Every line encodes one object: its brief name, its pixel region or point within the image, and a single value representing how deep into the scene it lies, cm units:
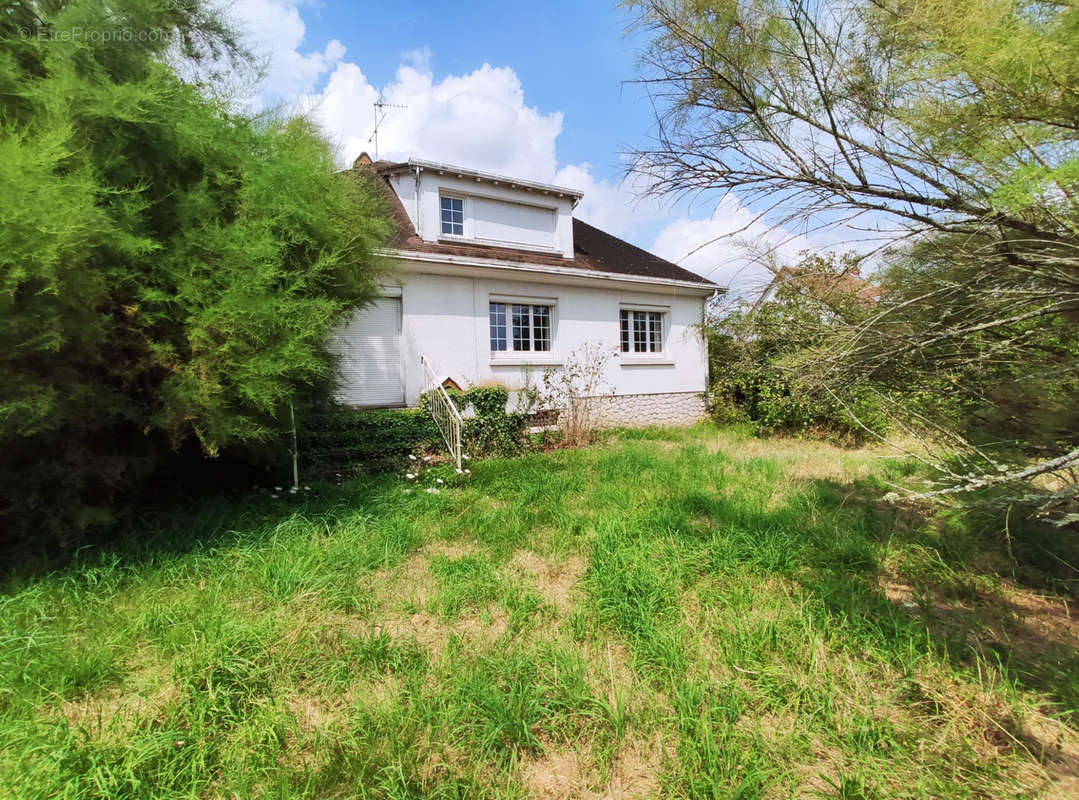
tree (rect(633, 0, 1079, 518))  196
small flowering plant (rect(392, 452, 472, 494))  563
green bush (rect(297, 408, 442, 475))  640
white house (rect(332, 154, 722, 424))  855
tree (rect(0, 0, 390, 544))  285
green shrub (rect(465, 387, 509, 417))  787
